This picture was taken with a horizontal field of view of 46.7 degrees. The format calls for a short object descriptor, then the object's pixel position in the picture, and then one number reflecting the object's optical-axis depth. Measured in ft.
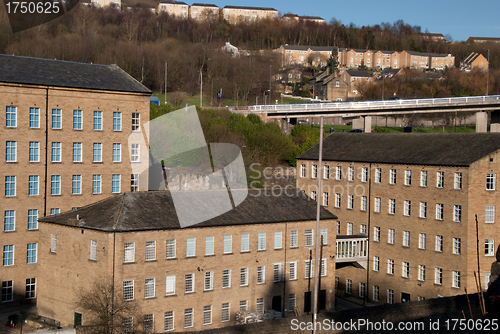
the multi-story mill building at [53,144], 132.46
